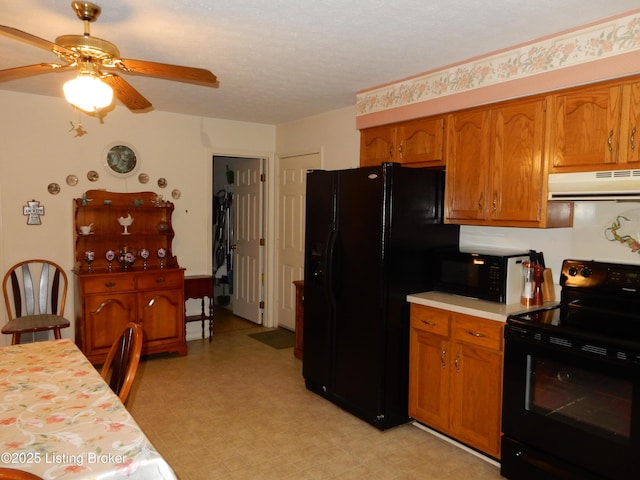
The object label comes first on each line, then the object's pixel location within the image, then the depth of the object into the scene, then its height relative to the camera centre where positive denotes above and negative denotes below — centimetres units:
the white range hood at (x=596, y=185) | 227 +16
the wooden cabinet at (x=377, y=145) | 362 +55
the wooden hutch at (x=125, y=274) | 407 -55
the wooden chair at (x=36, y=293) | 388 -70
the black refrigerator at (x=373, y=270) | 299 -36
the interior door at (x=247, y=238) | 566 -30
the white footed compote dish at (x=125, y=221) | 449 -8
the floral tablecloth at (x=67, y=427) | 121 -64
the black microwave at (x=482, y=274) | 277 -35
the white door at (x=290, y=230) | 513 -17
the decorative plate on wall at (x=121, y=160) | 451 +51
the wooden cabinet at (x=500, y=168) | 268 +29
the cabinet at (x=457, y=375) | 262 -95
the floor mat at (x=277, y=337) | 495 -136
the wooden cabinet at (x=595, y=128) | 230 +46
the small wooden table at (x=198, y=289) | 478 -78
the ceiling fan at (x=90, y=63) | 192 +68
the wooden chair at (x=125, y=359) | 178 -61
